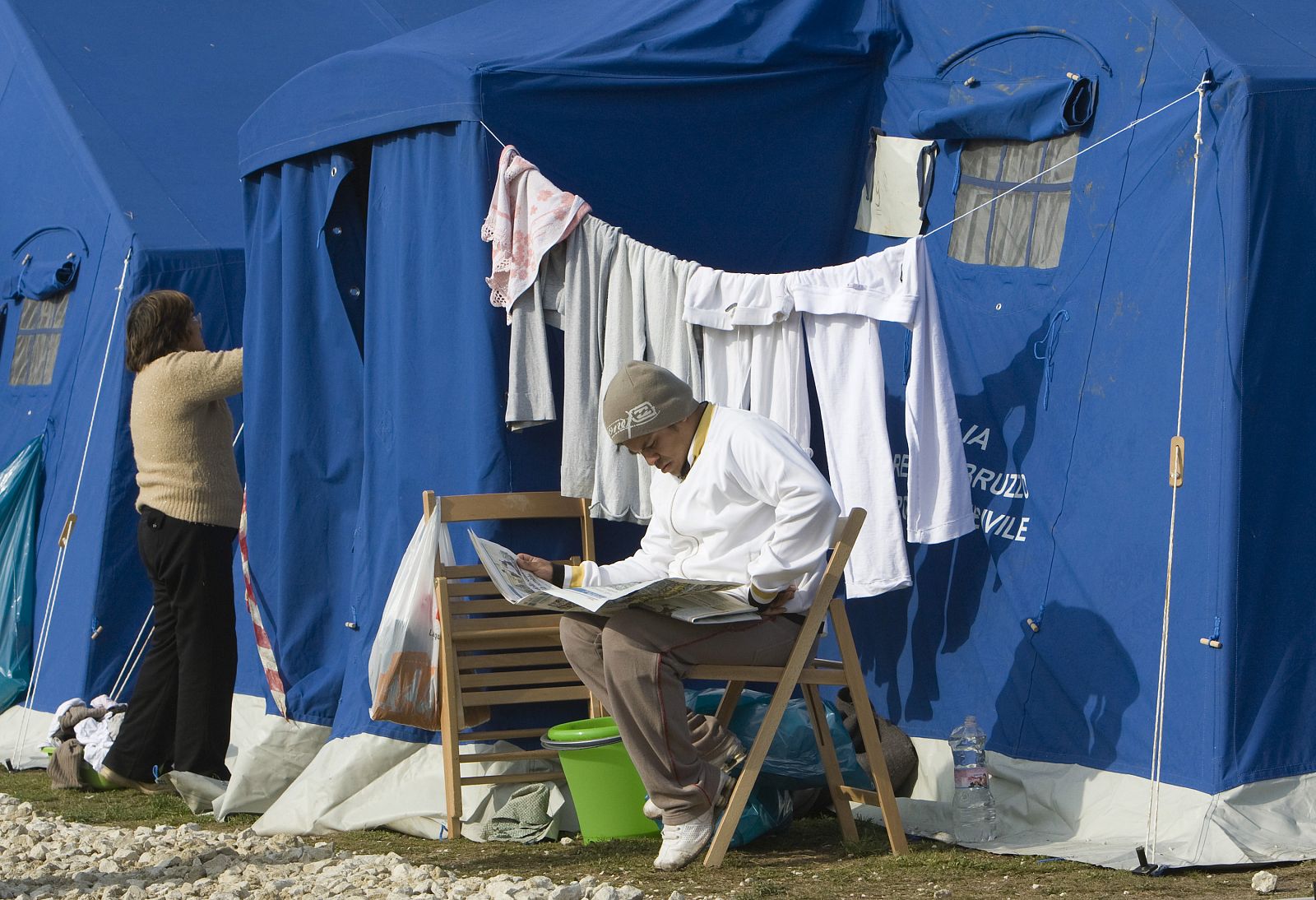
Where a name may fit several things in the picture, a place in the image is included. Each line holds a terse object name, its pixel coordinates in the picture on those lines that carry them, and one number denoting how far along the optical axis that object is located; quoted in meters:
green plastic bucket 8.14
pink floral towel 8.79
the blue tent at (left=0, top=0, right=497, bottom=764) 12.34
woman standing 10.53
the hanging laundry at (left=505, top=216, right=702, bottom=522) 8.87
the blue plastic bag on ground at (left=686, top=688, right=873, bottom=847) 8.26
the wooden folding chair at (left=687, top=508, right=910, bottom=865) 7.50
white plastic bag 8.52
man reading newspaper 7.37
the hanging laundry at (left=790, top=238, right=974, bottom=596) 8.54
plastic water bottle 8.12
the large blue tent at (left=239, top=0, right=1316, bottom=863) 7.67
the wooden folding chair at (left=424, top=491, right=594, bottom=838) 8.55
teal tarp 12.88
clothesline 7.92
